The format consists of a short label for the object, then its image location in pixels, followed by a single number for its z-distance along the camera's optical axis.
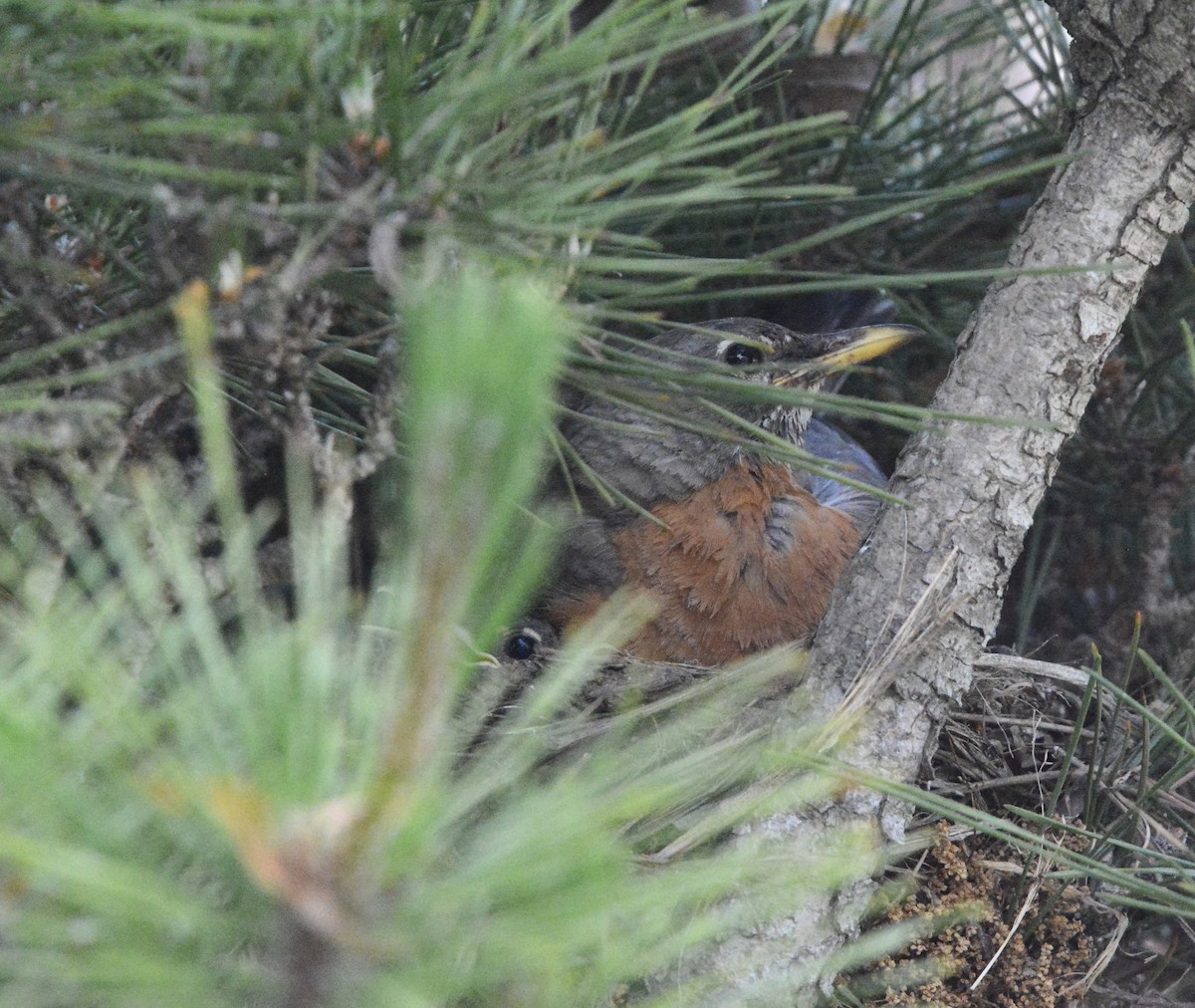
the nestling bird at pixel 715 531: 3.23
